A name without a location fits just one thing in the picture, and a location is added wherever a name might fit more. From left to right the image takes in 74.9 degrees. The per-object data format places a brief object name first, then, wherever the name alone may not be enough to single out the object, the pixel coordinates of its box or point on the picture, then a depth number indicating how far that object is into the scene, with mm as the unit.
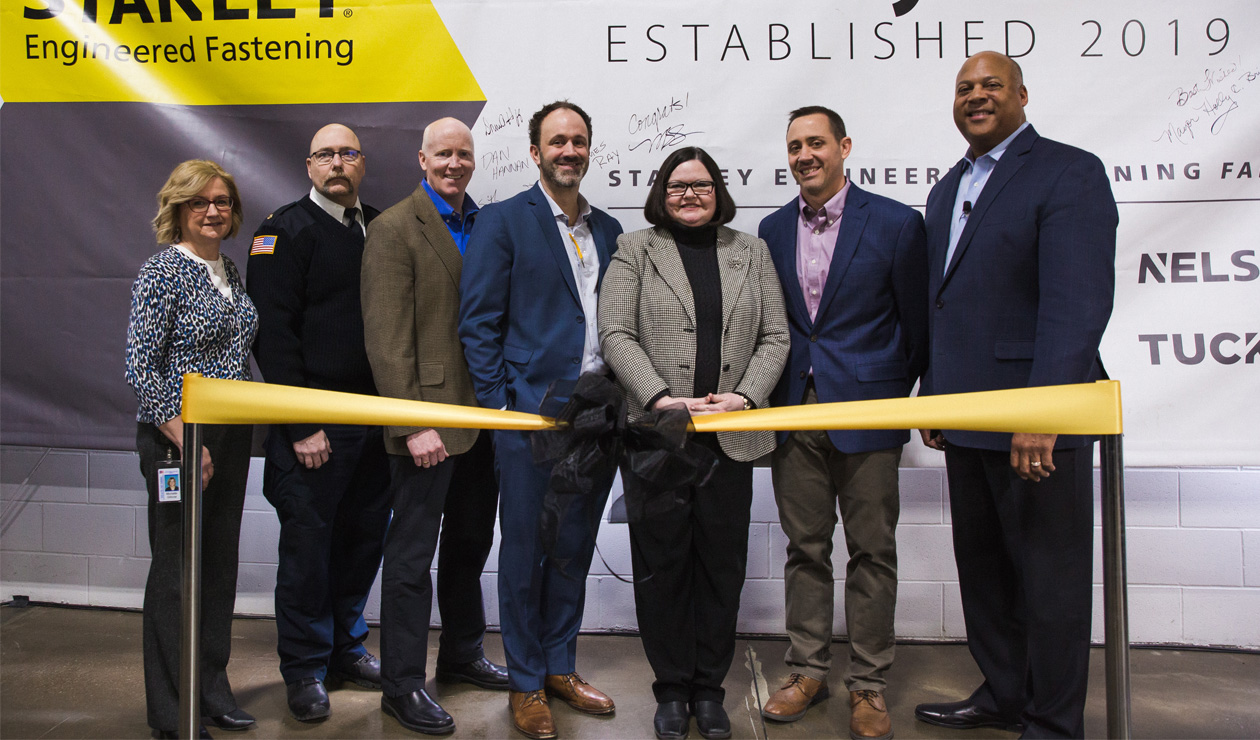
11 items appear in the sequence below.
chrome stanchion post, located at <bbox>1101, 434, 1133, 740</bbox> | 1777
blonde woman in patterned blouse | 2221
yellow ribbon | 1809
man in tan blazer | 2371
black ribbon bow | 2008
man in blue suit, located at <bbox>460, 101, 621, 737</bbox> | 2318
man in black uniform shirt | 2477
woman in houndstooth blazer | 2232
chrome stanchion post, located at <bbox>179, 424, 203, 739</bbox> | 1948
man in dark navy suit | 2076
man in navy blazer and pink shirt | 2340
